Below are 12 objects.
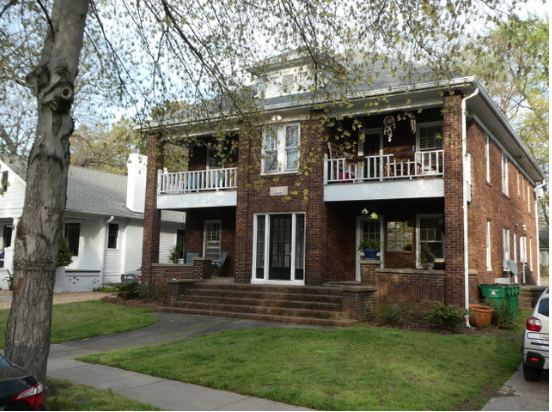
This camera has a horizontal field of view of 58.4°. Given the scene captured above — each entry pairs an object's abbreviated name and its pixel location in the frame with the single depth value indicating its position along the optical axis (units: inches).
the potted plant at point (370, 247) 585.6
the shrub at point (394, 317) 463.5
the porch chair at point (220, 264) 722.8
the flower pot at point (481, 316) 467.2
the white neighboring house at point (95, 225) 858.1
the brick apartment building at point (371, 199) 501.0
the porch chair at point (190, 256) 755.4
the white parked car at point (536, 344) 271.1
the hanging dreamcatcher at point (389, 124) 545.9
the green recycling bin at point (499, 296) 496.7
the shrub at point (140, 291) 631.8
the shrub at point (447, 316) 439.7
